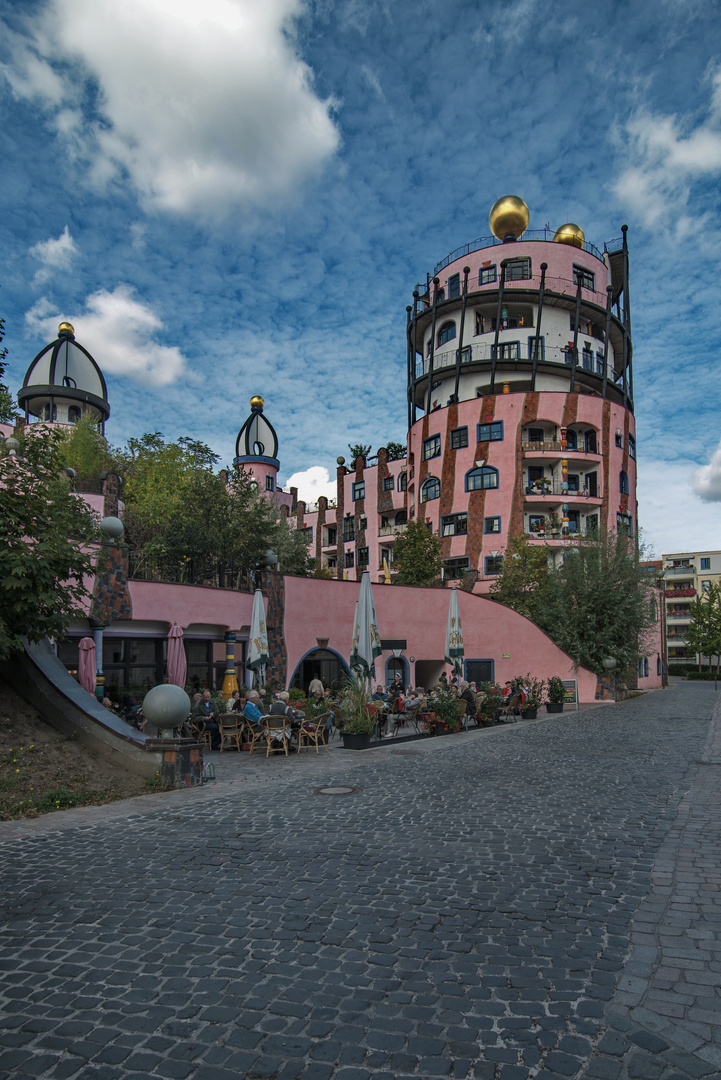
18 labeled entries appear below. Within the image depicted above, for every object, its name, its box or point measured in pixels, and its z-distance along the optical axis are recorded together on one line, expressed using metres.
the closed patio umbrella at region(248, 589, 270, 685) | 16.78
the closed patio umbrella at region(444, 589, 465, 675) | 21.14
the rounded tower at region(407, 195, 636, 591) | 43.34
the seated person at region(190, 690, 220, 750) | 14.86
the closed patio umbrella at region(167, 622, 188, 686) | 17.92
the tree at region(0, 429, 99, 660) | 10.58
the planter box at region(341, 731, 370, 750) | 14.77
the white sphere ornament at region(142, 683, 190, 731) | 10.99
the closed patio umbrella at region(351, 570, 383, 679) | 16.66
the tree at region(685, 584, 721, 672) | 60.84
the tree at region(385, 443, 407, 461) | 58.91
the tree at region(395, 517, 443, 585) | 41.06
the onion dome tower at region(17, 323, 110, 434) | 47.59
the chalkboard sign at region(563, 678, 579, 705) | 27.77
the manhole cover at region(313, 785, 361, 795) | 9.99
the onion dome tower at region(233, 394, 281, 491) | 63.34
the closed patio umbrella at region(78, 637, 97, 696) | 15.85
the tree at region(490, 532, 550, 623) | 36.09
